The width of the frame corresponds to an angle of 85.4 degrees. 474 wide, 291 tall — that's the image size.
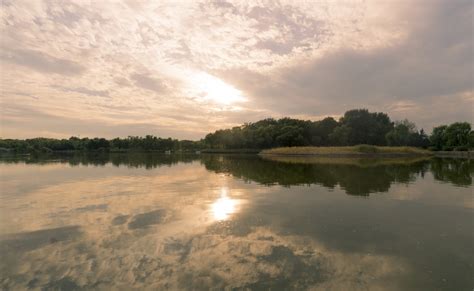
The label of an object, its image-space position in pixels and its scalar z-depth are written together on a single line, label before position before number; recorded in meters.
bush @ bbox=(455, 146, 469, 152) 89.81
